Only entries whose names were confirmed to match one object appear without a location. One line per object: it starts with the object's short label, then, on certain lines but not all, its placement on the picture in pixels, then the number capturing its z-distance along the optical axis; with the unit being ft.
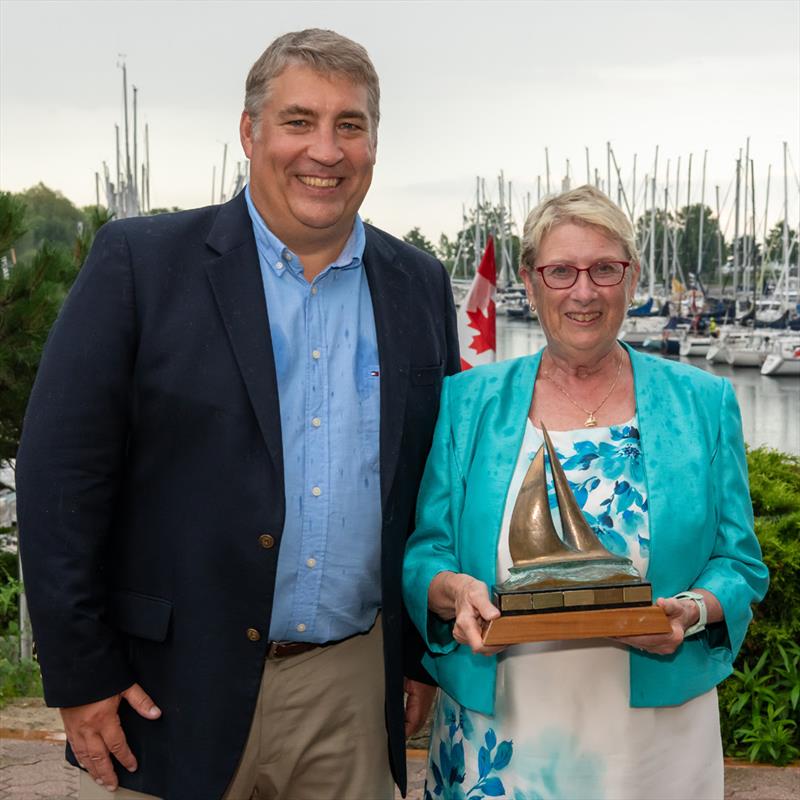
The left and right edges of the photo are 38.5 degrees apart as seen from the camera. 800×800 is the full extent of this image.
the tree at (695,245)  230.89
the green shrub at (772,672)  15.20
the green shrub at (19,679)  18.64
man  8.63
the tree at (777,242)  241.94
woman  8.93
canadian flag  23.67
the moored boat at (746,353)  137.28
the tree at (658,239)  199.38
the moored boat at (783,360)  129.59
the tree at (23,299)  24.73
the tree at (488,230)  193.57
